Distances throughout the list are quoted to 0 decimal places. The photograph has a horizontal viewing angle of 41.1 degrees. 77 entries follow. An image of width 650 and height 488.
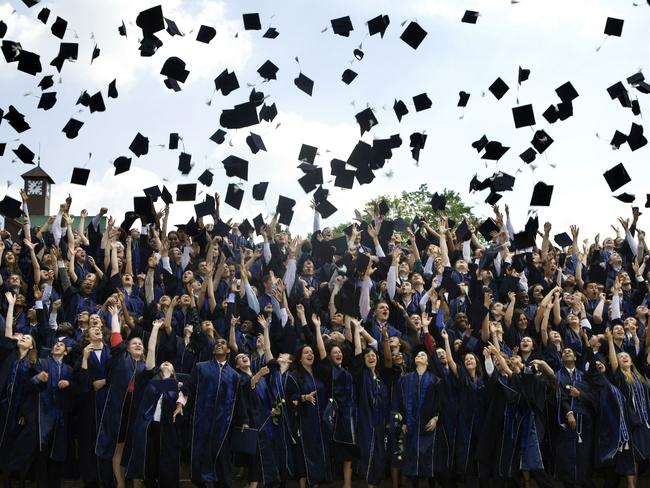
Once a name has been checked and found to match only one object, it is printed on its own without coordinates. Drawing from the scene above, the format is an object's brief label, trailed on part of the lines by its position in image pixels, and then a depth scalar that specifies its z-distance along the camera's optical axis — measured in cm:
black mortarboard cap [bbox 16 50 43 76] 1051
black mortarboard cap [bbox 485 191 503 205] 1202
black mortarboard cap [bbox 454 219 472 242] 1184
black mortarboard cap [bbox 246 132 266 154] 1141
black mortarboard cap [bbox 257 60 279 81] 1148
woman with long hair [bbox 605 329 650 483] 856
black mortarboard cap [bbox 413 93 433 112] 1197
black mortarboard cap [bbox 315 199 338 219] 1203
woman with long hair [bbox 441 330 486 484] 861
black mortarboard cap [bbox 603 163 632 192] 1121
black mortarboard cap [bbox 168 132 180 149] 1222
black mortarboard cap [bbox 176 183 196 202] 1183
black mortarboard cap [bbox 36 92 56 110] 1067
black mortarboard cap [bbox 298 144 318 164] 1161
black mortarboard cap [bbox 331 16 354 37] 1120
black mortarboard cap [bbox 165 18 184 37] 1007
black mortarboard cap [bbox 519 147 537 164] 1183
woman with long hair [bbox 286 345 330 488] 834
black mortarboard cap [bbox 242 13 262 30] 1095
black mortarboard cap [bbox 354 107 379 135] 1129
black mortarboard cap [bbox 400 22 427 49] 1104
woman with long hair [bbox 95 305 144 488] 799
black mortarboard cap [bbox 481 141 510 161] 1170
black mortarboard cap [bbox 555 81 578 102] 1129
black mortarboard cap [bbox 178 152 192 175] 1193
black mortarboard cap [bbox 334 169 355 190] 1128
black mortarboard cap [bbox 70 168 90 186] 1196
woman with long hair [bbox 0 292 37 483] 798
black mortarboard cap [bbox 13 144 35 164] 1115
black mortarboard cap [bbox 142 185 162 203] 1203
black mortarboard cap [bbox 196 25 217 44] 1087
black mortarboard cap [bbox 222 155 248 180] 1179
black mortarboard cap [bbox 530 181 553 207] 1117
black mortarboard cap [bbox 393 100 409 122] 1181
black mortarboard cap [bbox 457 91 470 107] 1130
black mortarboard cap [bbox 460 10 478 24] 1047
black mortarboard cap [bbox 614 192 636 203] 1160
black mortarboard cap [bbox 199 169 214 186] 1195
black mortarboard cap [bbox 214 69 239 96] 1090
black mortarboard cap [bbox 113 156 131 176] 1190
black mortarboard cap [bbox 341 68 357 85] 1133
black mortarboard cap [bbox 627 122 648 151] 1095
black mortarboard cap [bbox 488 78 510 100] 1149
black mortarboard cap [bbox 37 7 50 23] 1017
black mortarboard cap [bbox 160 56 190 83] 1077
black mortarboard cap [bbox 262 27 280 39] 1066
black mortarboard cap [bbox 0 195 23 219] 1158
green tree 3653
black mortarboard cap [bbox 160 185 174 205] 1190
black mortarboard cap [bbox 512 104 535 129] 1111
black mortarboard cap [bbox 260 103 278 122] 1164
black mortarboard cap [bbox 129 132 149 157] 1189
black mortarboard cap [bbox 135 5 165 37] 978
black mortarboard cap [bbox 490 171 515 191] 1220
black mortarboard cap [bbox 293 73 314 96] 1193
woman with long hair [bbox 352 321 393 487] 836
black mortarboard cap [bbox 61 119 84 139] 1163
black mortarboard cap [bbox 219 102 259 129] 1075
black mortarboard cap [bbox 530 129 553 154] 1102
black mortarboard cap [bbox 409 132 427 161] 1167
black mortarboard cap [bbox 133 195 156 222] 1181
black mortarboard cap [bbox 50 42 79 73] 1046
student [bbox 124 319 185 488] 782
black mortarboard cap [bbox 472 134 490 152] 1218
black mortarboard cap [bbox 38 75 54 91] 1053
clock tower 4722
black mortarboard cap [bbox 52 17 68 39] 1076
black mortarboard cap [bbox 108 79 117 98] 1110
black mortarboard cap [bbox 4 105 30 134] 1094
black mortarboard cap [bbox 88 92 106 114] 1108
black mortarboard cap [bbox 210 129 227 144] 1149
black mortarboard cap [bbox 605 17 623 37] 1046
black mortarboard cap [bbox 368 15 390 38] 1069
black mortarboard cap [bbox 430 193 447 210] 1247
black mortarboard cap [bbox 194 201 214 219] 1165
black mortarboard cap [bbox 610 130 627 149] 1125
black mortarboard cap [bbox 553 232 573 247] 1337
